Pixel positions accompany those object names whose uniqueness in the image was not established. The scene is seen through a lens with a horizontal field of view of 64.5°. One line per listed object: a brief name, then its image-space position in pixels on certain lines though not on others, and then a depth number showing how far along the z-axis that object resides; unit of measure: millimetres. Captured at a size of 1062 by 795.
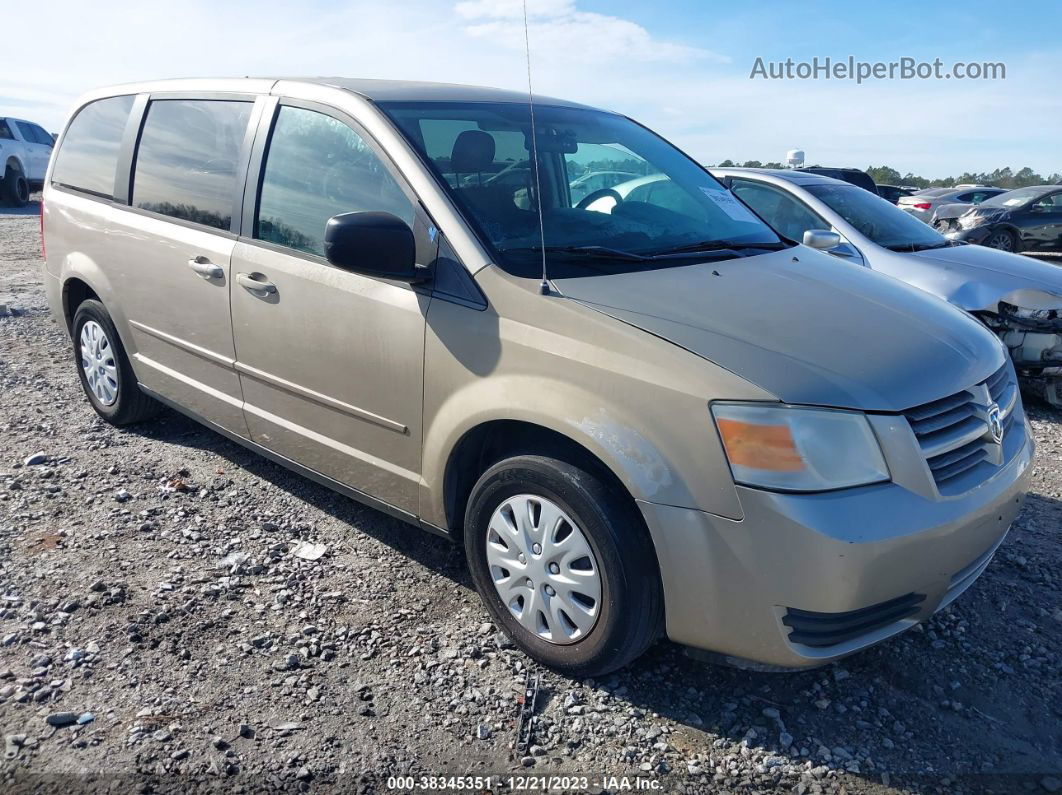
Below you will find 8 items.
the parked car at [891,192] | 15093
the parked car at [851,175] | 9969
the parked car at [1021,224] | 14055
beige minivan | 2225
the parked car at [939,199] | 15992
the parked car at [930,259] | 5266
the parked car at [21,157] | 18172
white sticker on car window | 3617
